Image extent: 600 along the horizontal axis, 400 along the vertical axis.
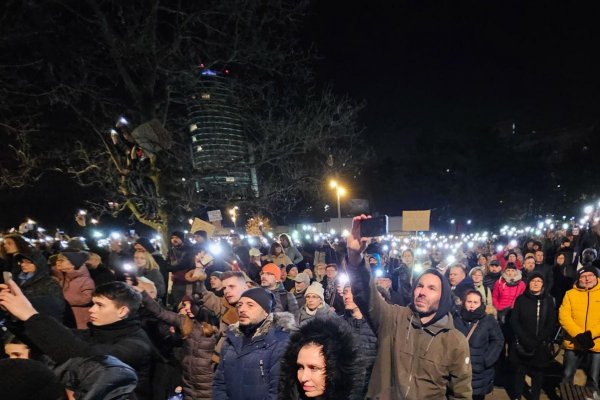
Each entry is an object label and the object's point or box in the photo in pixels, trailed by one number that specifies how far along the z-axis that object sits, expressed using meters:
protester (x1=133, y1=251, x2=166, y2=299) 6.47
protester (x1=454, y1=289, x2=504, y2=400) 4.52
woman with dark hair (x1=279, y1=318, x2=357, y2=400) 2.16
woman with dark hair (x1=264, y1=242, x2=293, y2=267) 9.25
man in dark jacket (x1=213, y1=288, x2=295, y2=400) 2.98
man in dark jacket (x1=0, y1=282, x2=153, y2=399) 2.18
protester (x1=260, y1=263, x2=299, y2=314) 5.41
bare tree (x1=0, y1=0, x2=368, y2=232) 10.05
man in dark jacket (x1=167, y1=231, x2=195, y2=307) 6.86
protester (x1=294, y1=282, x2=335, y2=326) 4.86
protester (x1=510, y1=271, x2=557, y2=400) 5.09
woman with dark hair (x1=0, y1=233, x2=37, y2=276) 4.83
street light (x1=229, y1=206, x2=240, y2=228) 13.68
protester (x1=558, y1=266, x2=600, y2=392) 4.93
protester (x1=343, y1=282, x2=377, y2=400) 3.70
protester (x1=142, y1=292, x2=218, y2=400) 3.98
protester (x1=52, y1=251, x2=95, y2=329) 4.69
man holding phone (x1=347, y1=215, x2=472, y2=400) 2.58
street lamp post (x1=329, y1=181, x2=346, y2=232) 13.55
